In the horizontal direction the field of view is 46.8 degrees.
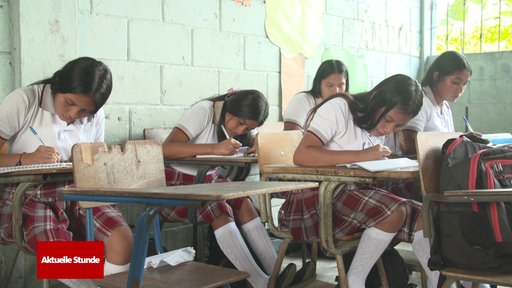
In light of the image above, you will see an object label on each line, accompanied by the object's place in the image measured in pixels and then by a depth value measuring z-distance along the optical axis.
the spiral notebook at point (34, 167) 1.82
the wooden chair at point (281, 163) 2.07
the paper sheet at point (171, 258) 1.74
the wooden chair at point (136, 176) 1.57
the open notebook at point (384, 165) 1.91
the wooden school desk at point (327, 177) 1.91
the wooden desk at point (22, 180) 1.82
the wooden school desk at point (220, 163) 2.52
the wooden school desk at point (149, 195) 1.27
